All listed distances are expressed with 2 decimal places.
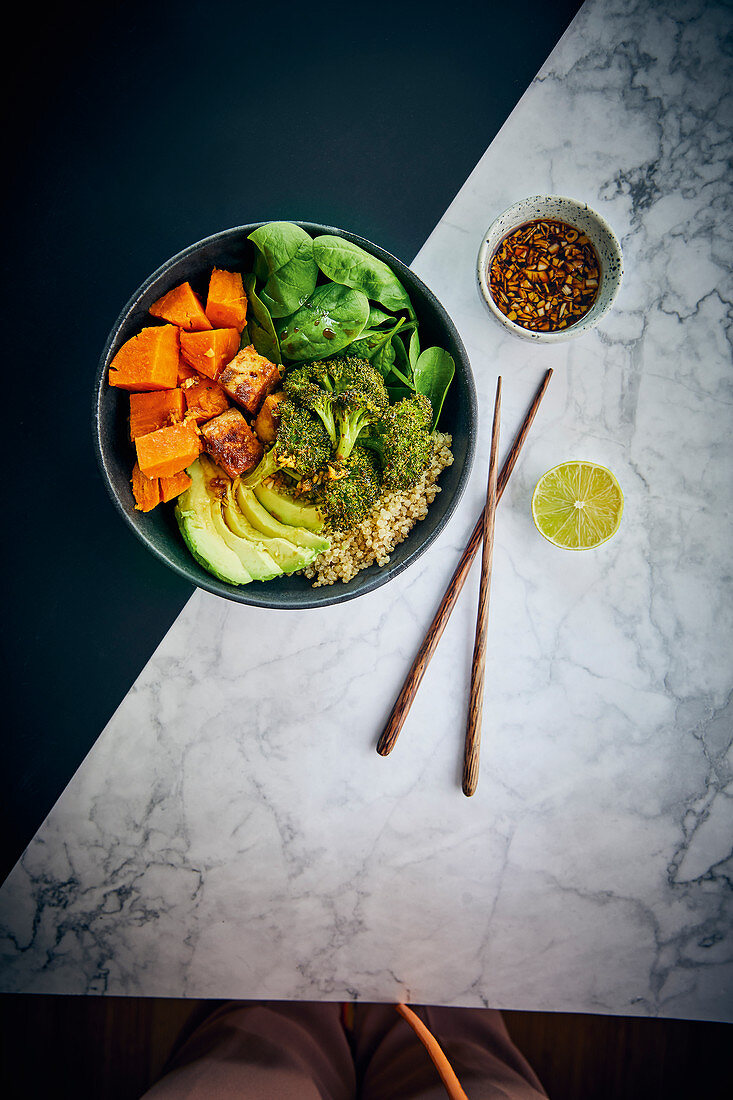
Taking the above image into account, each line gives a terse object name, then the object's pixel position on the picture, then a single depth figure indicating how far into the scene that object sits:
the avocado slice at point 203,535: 0.48
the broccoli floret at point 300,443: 0.48
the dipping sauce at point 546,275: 0.52
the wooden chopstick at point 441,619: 0.54
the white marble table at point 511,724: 0.55
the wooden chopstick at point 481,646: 0.54
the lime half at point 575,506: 0.53
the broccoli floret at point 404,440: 0.48
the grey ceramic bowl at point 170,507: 0.47
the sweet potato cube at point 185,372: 0.49
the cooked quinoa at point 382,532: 0.50
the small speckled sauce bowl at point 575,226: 0.51
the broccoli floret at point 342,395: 0.48
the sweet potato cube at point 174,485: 0.48
